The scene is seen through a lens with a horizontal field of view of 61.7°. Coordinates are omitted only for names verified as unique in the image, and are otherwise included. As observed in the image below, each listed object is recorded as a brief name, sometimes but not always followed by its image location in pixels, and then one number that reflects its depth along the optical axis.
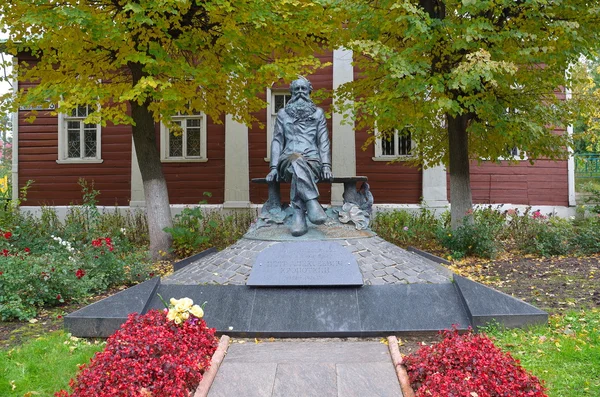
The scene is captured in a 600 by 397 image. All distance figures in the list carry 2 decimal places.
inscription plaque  4.99
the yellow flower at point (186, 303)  3.79
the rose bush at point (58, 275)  5.81
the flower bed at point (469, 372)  2.79
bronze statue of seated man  6.25
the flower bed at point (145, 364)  2.94
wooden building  13.27
